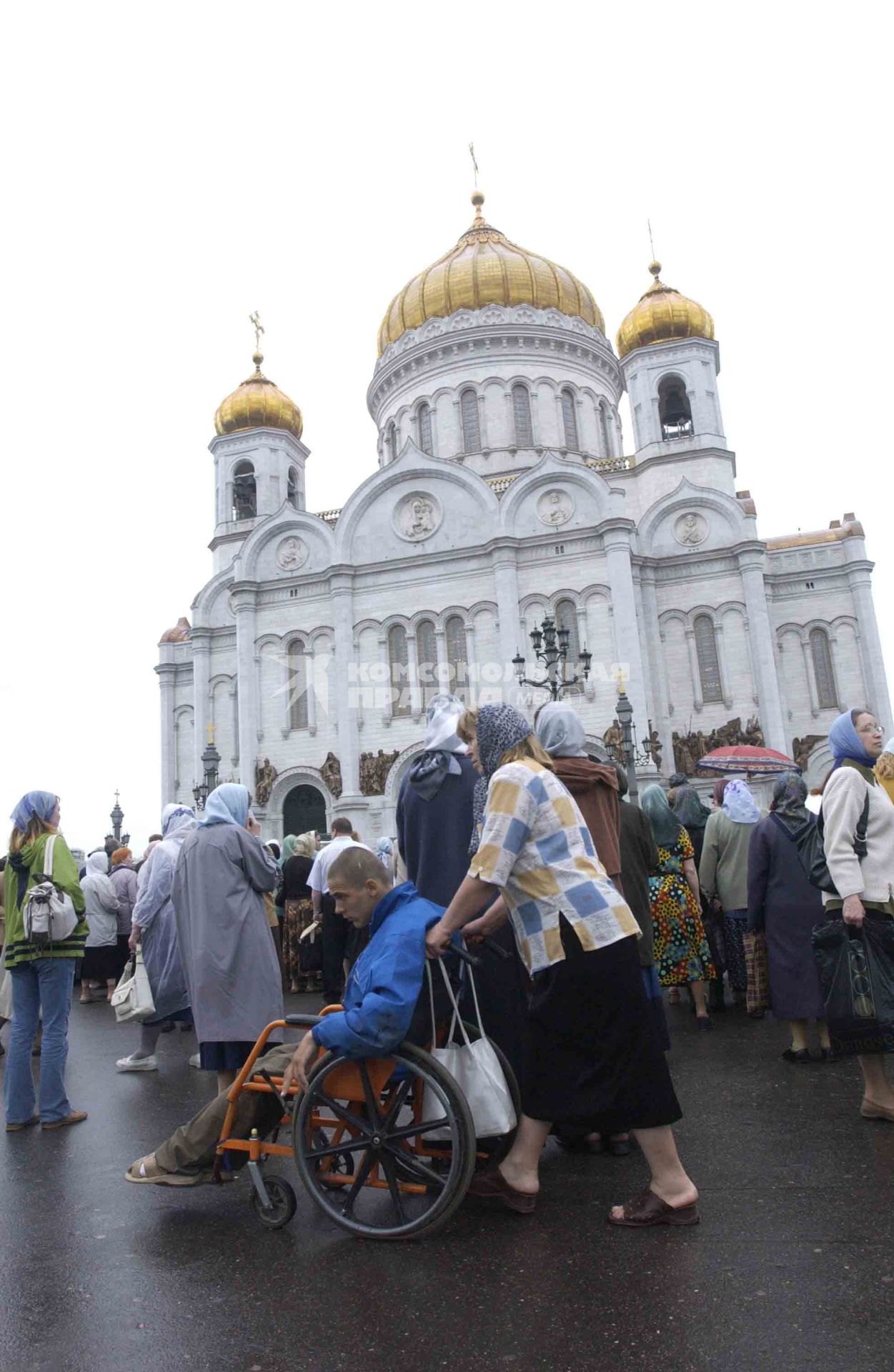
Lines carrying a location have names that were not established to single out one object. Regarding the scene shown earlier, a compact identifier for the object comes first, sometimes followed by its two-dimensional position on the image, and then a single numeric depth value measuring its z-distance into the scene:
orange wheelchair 3.66
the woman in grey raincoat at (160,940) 7.25
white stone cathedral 28.77
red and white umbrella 15.21
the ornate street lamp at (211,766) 25.05
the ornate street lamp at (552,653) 18.88
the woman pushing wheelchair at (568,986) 3.70
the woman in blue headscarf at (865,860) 4.92
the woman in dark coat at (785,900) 6.73
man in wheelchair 3.66
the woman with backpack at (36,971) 5.86
